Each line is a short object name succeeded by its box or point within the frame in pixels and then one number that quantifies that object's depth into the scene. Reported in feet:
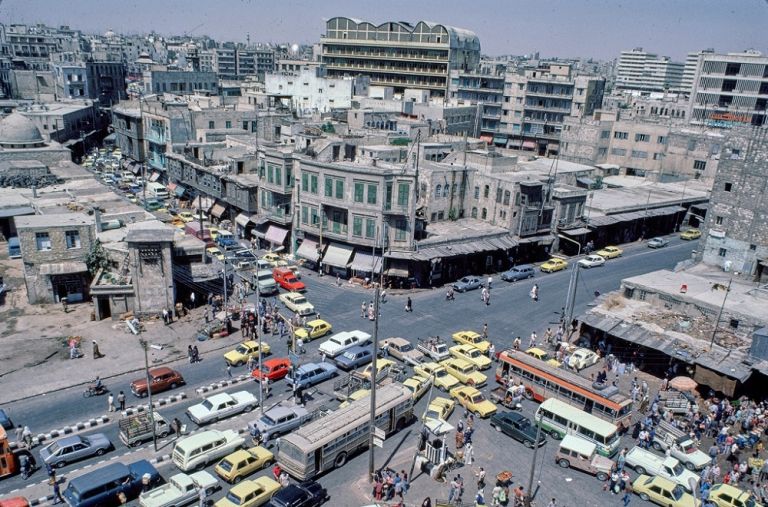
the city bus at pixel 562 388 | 118.21
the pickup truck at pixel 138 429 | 107.55
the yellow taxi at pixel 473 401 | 123.54
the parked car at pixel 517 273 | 202.08
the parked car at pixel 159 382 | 123.34
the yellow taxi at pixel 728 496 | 98.22
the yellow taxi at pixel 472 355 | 140.99
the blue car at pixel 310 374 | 129.29
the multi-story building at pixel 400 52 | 449.48
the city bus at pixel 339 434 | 99.09
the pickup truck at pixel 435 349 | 144.25
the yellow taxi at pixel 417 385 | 126.75
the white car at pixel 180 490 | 91.04
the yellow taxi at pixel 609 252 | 230.27
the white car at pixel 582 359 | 145.38
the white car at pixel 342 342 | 144.77
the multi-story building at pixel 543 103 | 388.37
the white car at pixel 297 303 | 166.61
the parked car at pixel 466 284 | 191.21
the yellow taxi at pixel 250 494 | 92.27
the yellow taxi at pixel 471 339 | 150.30
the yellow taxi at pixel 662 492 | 98.37
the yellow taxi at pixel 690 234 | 262.06
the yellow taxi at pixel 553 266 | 212.02
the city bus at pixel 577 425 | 110.93
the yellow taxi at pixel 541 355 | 142.41
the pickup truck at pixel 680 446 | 110.73
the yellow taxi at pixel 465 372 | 134.82
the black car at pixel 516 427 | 113.91
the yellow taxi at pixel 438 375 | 132.67
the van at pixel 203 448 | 101.65
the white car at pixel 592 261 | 218.18
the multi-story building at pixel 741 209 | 180.24
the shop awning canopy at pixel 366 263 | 188.96
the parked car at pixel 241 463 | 100.07
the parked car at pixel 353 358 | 139.64
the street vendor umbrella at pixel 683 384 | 129.90
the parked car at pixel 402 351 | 142.31
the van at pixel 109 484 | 90.33
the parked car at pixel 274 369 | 132.46
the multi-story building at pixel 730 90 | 340.80
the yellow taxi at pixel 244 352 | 137.90
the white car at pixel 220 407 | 115.55
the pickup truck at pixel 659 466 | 104.17
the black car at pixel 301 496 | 91.86
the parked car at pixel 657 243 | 249.14
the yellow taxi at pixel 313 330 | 152.35
